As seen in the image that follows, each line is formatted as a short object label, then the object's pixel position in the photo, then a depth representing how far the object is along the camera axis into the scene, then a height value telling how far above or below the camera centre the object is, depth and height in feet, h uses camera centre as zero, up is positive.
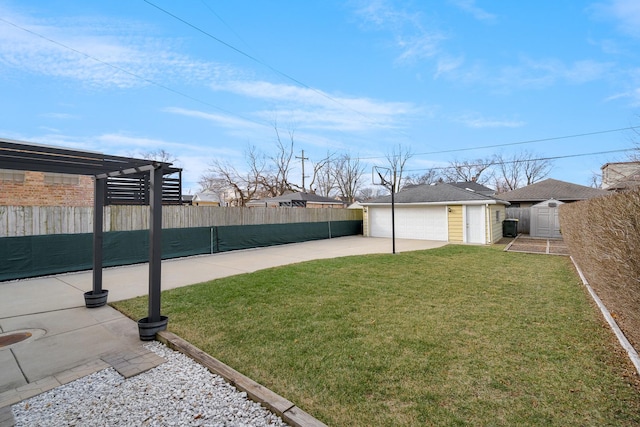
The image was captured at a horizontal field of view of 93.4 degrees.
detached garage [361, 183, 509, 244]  43.01 +0.22
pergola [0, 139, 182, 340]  10.40 +2.00
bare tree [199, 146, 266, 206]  82.74 +12.56
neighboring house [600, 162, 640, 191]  55.74 +9.10
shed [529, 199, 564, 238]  49.16 -0.63
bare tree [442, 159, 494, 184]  110.79 +17.01
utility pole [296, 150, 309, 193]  95.74 +19.11
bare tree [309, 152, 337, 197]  104.12 +14.84
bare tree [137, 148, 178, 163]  91.91 +20.17
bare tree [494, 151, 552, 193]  103.63 +16.39
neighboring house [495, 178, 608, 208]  56.44 +4.56
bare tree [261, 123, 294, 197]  91.66 +14.81
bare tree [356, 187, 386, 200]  130.92 +11.23
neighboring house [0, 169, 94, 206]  30.94 +3.28
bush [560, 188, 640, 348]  8.34 -1.29
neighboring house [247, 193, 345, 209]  69.37 +4.04
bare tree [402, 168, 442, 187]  119.03 +15.73
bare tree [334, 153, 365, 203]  112.47 +16.22
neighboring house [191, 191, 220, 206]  88.38 +5.90
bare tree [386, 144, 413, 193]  98.94 +19.62
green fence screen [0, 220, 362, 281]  21.93 -2.60
